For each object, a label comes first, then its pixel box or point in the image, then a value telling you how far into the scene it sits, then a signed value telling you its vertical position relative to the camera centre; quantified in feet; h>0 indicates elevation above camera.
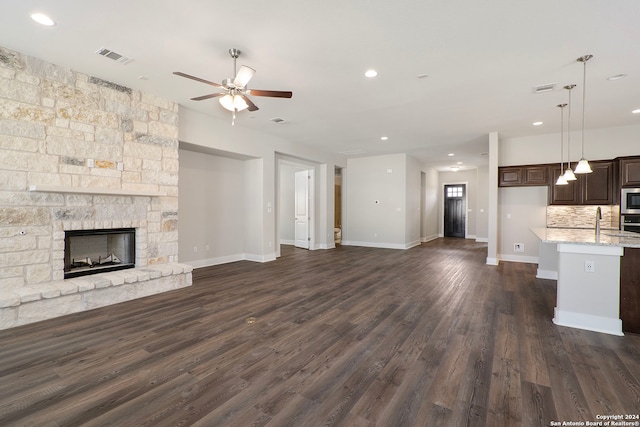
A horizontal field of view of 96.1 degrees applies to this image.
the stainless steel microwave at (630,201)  17.56 +0.60
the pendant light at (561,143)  15.53 +4.82
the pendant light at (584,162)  11.98 +2.19
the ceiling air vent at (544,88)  13.14 +5.74
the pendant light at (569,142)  13.41 +4.91
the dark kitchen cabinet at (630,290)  9.62 -2.68
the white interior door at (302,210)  28.99 +0.08
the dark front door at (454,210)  40.45 +0.10
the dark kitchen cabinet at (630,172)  17.70 +2.43
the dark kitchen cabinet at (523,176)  21.11 +2.65
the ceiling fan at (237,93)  10.39 +4.42
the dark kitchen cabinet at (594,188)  18.98 +1.55
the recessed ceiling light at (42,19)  8.85 +6.03
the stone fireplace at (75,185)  10.76 +1.13
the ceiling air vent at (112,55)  10.83 +6.03
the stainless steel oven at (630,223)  17.39 -0.74
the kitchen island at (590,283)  9.81 -2.54
